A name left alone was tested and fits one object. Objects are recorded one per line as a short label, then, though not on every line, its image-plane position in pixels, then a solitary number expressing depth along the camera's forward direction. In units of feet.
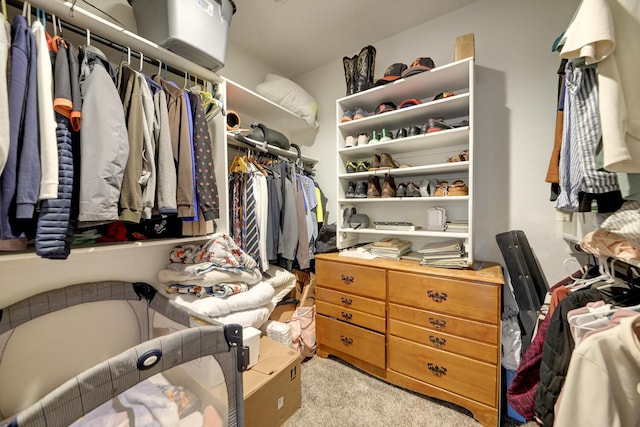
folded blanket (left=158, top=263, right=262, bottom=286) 4.17
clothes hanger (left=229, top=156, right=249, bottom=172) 5.66
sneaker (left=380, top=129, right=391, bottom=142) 5.93
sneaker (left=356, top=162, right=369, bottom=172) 6.25
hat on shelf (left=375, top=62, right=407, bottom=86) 5.63
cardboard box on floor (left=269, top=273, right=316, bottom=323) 6.24
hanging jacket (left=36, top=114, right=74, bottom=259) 2.50
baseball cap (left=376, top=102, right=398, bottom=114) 5.83
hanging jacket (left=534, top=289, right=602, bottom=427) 2.44
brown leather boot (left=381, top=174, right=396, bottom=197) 5.93
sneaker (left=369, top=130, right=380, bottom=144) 6.07
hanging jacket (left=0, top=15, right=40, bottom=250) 2.36
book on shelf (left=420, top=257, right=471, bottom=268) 4.79
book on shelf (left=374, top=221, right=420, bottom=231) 5.72
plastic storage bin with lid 3.81
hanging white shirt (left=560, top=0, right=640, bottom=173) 1.96
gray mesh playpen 2.01
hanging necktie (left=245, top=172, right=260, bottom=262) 5.42
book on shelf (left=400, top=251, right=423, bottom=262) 5.63
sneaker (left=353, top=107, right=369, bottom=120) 6.12
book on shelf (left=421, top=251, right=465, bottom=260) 4.91
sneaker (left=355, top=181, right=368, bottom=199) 6.29
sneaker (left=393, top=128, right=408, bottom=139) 5.68
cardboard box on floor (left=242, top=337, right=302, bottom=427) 3.74
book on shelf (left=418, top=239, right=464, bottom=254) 5.09
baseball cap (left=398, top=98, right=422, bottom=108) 5.53
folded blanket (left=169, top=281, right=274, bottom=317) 4.04
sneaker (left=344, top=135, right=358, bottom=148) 6.38
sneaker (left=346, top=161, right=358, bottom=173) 6.62
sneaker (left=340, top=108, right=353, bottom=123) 6.25
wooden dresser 4.15
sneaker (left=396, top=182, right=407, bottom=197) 5.89
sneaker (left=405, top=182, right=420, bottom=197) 5.76
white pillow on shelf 6.75
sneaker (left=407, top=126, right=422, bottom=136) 5.51
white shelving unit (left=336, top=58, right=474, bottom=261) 5.08
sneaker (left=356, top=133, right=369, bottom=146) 6.19
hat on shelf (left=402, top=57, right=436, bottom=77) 5.20
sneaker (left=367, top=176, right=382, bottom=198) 6.15
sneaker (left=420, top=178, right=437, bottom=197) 5.63
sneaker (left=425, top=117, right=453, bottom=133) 5.21
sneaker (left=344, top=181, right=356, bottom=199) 6.50
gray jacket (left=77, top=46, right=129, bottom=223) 2.76
